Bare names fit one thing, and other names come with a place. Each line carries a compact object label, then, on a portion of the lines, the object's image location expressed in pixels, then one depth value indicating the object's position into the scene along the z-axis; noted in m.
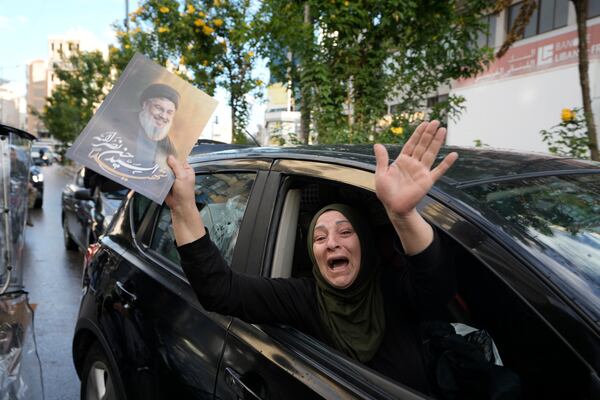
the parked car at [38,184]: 14.75
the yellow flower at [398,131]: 6.21
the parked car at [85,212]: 6.54
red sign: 14.28
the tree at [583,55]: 5.27
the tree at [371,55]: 6.50
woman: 1.79
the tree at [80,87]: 29.14
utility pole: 20.23
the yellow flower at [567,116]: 5.29
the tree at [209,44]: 11.58
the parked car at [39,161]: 15.32
